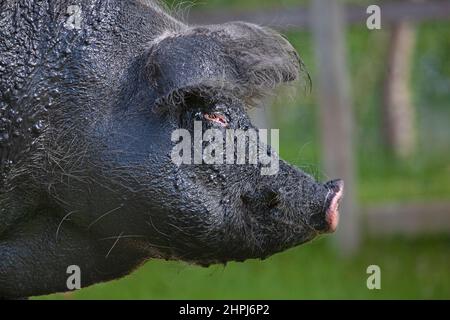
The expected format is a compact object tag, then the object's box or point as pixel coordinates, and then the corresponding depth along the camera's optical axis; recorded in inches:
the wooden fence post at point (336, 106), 430.9
